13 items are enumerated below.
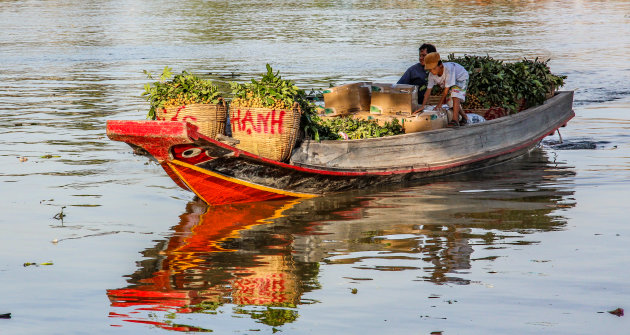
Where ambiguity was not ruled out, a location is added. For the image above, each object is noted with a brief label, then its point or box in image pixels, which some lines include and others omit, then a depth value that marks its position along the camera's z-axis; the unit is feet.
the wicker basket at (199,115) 55.83
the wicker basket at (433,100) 73.61
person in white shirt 66.75
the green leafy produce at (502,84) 73.15
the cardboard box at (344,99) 69.26
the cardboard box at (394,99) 66.13
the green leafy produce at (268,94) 55.88
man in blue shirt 73.87
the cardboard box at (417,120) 65.87
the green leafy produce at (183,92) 56.29
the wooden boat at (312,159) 52.85
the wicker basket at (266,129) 55.88
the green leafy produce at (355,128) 62.54
